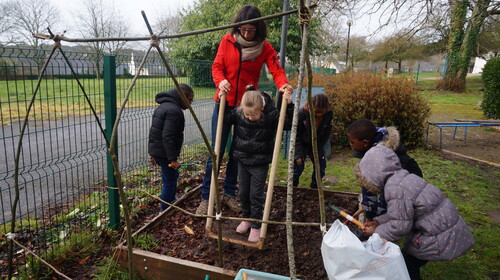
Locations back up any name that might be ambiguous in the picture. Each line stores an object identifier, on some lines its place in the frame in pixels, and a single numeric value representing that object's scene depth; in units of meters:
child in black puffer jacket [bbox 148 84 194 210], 3.33
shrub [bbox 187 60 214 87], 5.24
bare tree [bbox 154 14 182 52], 32.16
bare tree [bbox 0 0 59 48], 25.35
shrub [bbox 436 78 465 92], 20.19
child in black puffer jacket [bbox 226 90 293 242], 2.92
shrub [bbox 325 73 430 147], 6.65
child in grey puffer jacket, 2.11
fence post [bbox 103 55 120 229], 2.94
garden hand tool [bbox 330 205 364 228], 2.08
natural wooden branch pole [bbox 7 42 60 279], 1.73
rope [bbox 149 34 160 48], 1.35
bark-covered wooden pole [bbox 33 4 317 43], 1.35
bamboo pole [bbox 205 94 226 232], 2.87
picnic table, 7.42
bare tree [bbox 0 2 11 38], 24.48
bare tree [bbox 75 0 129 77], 31.19
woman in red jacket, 2.92
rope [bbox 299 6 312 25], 1.32
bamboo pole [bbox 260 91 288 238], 2.70
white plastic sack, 1.53
